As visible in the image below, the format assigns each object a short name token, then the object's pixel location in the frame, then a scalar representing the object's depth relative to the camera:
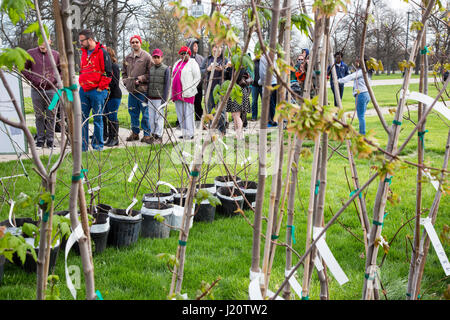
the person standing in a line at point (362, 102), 7.78
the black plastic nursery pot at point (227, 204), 4.42
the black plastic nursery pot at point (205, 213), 4.22
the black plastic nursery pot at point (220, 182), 4.74
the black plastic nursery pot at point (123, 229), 3.50
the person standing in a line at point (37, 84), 6.04
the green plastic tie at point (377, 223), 1.66
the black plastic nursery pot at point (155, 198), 4.20
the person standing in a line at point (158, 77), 7.66
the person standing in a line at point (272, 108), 8.74
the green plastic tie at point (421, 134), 1.92
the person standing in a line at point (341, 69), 8.45
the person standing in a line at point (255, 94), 8.84
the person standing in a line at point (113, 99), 7.27
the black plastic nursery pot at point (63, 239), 3.28
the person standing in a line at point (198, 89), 8.30
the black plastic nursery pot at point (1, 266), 2.80
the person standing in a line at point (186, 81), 7.01
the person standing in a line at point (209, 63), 7.48
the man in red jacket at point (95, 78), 6.02
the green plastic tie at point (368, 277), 1.64
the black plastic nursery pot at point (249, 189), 4.67
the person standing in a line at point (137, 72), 7.55
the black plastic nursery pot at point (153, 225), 3.78
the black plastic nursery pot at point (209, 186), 4.59
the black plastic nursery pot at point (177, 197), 4.34
